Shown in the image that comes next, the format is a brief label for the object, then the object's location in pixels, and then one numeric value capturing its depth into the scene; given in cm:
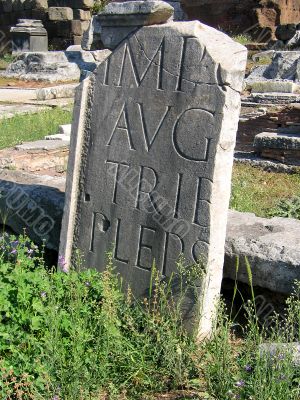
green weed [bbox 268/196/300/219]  496
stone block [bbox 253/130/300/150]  739
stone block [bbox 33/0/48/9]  2189
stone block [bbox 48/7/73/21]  2125
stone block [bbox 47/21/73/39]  2125
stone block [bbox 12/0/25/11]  2310
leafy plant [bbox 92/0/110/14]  2169
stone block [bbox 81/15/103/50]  1564
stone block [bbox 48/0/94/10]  2109
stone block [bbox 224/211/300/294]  302
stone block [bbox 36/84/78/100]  1253
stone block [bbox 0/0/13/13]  2349
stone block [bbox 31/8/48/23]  2173
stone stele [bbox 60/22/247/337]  294
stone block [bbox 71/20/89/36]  2111
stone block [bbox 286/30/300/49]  1712
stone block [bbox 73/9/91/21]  2115
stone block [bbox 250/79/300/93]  1209
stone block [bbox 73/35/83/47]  2112
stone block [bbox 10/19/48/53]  1972
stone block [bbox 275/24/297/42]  1752
